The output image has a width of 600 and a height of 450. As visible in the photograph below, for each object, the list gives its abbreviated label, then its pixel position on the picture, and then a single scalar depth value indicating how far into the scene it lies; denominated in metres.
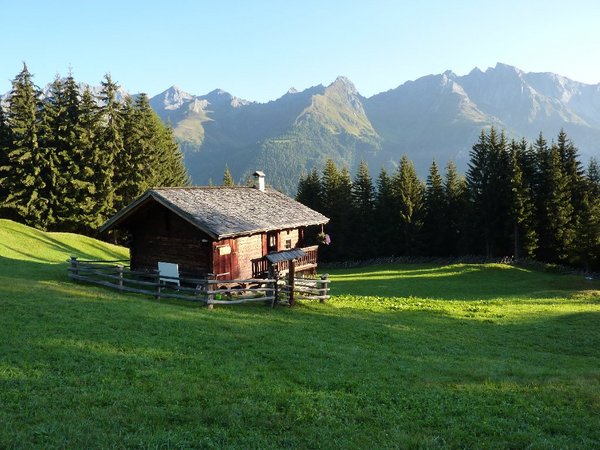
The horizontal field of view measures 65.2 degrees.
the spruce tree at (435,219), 67.75
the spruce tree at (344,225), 70.38
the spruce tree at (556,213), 55.50
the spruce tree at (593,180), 57.88
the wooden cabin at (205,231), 26.30
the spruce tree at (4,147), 50.72
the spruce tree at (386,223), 68.31
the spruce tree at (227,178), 81.19
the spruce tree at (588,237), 51.50
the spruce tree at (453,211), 66.08
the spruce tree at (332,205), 71.50
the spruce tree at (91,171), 52.49
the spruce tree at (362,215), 69.75
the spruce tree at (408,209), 66.88
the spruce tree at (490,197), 60.12
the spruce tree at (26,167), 49.25
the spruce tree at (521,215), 56.78
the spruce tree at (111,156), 54.28
